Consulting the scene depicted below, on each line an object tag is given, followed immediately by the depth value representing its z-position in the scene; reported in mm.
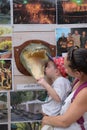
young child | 2843
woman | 2269
